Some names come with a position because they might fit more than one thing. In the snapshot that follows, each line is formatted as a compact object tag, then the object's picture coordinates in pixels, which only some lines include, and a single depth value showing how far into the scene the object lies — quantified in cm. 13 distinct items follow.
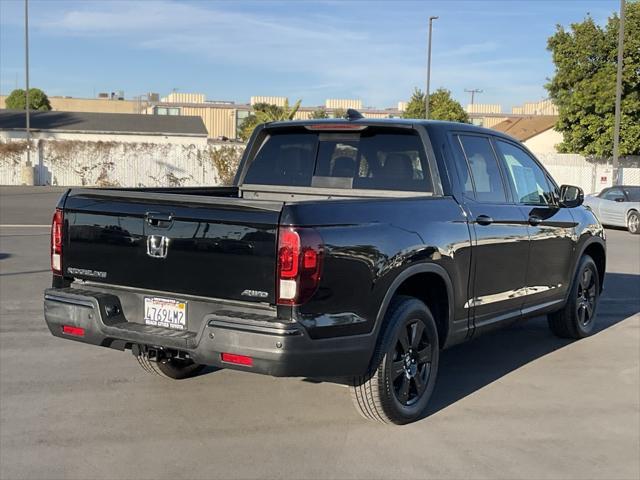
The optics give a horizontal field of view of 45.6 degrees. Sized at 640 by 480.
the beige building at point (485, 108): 11765
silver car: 2050
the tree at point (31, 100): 7850
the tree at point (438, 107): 5428
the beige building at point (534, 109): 10369
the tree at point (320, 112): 7188
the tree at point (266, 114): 5166
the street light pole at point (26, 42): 3806
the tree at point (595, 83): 3309
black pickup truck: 425
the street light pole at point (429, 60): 3459
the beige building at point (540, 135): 5066
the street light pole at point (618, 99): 2633
